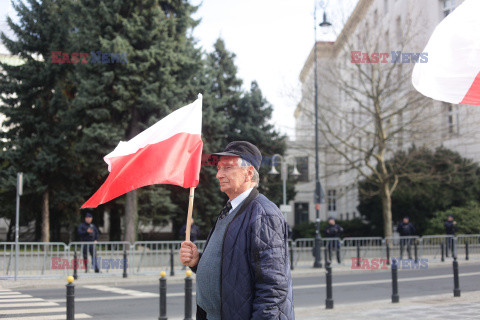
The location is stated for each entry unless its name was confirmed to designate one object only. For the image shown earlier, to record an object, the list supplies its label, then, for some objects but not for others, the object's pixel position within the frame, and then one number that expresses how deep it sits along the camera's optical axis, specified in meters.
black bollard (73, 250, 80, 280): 17.02
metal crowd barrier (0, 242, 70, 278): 16.77
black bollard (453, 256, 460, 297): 12.48
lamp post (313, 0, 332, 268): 22.05
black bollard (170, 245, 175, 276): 18.91
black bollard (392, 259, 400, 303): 11.52
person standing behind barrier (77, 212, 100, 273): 18.44
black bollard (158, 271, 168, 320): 8.39
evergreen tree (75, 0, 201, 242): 24.78
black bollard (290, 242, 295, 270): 21.06
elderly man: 3.45
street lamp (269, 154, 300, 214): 23.23
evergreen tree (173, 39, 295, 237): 31.47
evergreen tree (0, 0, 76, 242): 28.06
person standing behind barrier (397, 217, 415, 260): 24.87
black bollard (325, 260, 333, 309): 11.05
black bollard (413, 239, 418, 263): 22.52
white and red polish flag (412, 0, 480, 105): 4.78
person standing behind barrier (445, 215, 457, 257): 26.39
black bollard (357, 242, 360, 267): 21.72
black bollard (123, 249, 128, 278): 17.95
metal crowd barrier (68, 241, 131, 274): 18.23
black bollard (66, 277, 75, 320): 7.23
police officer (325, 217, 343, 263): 22.55
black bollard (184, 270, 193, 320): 8.35
